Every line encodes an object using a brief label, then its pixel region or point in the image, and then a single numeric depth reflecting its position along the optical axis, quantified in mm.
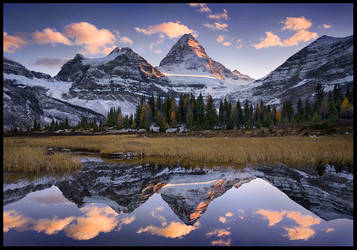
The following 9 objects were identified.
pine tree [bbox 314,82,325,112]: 96656
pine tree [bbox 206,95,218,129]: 67919
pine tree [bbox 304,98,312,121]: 86750
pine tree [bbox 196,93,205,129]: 70250
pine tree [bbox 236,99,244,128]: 82881
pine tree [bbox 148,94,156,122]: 79500
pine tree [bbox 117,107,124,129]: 109788
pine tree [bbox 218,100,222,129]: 79344
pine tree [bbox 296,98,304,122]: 85131
